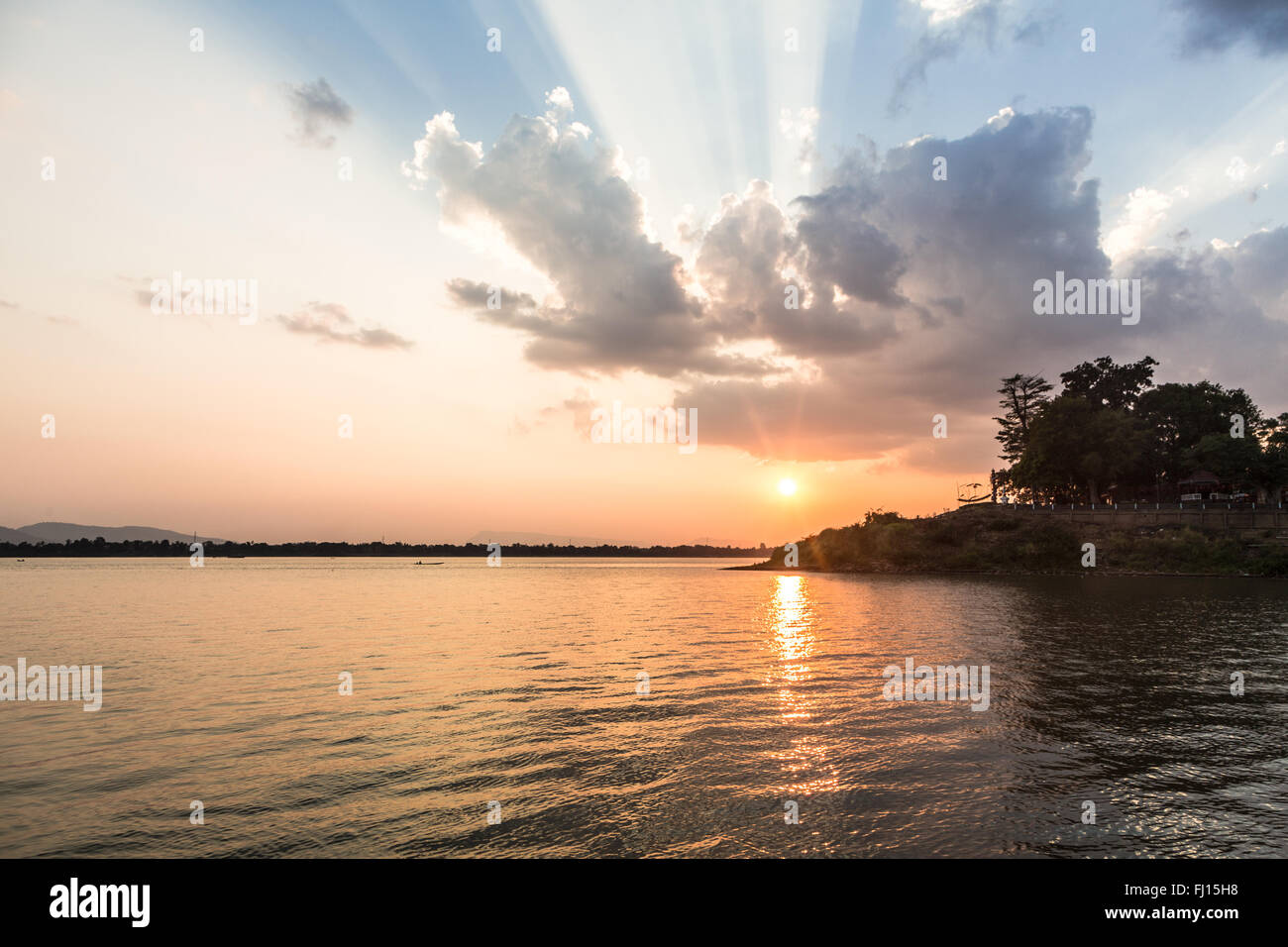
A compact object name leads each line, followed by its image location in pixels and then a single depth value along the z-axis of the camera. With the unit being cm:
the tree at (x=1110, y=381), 14775
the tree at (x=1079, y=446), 12031
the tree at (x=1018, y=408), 14725
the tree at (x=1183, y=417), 13500
